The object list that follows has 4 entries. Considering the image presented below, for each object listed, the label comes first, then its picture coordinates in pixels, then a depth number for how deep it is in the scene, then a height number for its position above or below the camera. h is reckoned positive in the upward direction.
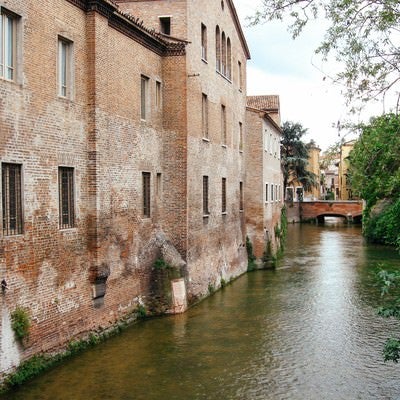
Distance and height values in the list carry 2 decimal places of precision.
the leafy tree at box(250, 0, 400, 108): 8.54 +2.52
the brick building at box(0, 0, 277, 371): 11.35 +1.21
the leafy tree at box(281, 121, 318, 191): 66.06 +5.38
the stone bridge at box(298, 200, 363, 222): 64.56 -1.14
